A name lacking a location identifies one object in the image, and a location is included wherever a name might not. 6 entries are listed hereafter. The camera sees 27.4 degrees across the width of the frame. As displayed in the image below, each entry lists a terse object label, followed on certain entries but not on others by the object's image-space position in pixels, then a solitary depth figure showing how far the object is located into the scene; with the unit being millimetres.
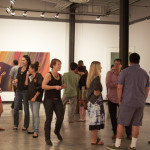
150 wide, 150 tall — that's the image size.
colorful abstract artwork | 12984
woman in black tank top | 5504
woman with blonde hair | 5559
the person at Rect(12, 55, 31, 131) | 6770
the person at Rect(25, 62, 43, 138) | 6164
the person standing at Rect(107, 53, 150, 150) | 5020
